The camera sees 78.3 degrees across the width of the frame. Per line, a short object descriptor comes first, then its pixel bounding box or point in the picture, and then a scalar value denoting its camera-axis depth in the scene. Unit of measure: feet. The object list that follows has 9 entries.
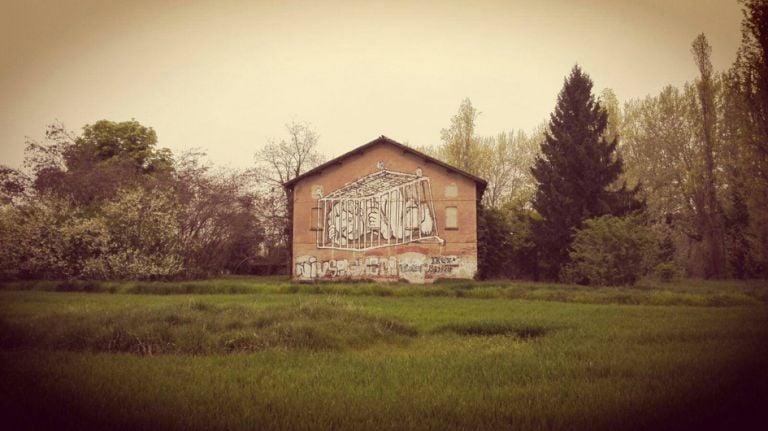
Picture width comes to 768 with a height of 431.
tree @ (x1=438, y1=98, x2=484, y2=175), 150.30
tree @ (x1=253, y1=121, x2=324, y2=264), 154.30
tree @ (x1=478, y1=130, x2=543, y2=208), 155.33
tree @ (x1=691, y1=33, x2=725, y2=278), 108.99
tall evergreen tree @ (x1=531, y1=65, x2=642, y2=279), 112.06
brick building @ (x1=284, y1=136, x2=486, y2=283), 103.14
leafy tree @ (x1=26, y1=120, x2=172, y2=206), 107.04
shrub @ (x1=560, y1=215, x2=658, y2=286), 81.87
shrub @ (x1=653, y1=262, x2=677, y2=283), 86.30
